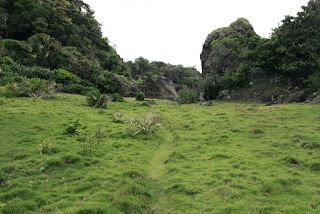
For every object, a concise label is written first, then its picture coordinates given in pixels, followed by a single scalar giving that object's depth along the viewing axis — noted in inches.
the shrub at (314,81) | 796.6
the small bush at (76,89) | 1001.5
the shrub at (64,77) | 1027.9
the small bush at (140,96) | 1253.4
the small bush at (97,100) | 713.0
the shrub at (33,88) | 652.7
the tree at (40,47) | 1111.6
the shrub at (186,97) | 1393.9
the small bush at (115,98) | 1026.3
